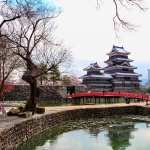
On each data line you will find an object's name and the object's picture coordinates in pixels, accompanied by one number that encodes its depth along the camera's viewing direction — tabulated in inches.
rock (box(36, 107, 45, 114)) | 410.0
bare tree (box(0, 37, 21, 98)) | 430.6
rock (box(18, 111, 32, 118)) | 352.6
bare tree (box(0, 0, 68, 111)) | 396.0
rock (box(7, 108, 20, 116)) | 370.4
